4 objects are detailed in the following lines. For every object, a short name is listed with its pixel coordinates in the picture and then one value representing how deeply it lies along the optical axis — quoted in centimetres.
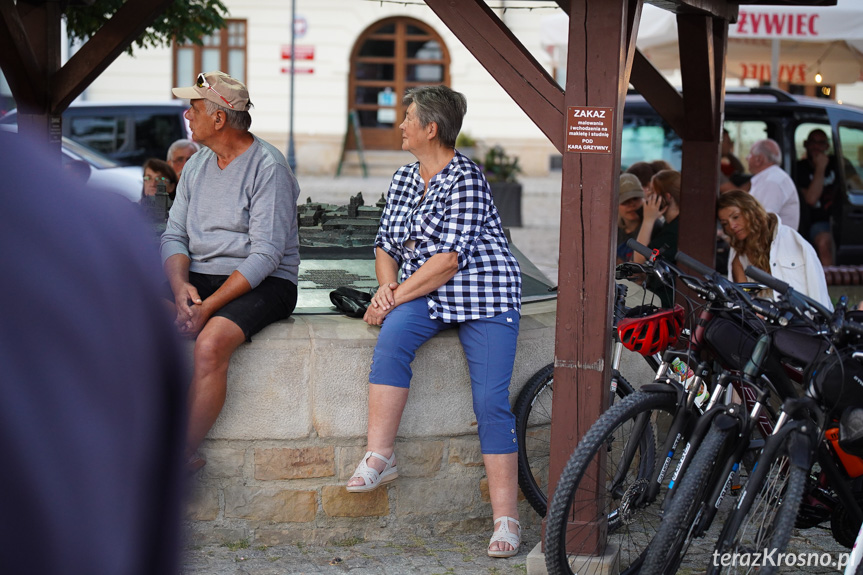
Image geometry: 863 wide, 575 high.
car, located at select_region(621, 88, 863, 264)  1049
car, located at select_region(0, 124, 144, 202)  1110
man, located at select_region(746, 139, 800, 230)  873
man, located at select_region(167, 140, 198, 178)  746
